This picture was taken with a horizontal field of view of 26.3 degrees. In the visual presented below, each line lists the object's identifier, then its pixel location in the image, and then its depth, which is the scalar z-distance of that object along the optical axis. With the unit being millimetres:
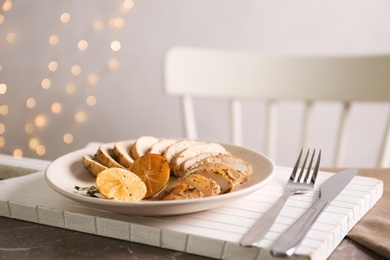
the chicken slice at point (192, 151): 1081
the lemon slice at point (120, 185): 955
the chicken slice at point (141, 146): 1121
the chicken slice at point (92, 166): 1076
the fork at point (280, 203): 908
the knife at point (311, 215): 876
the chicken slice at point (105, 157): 1084
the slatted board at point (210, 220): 913
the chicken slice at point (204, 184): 969
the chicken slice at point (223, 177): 990
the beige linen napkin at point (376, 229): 941
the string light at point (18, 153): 2920
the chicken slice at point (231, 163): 1056
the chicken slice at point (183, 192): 957
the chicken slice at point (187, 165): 1062
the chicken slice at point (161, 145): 1132
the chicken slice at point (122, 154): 1101
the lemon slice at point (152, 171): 993
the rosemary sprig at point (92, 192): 977
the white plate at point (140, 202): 923
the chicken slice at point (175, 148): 1120
